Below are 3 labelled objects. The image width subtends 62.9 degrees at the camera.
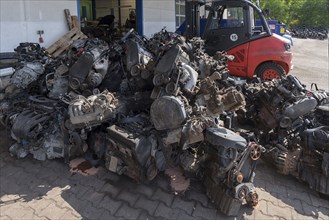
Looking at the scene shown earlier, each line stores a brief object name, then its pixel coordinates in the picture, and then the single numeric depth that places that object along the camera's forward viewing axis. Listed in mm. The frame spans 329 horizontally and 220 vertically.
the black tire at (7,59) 5489
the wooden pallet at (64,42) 7009
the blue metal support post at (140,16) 10192
